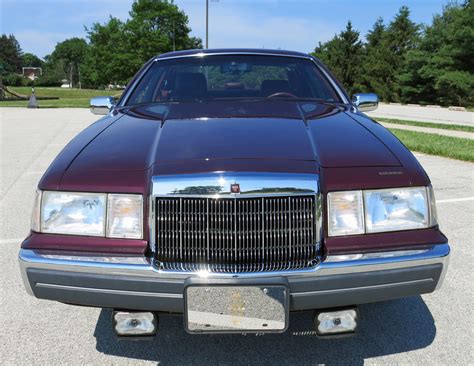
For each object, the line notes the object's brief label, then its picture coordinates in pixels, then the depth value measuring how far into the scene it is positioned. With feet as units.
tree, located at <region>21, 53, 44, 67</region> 499.67
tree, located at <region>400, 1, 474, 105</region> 112.88
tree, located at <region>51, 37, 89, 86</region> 420.36
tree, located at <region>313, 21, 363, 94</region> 183.42
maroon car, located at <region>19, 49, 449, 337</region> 6.33
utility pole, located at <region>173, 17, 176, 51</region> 168.24
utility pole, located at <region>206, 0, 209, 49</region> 103.55
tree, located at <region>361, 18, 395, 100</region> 154.30
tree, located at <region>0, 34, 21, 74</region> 445.78
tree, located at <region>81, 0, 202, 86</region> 171.73
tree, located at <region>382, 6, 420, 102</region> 157.28
